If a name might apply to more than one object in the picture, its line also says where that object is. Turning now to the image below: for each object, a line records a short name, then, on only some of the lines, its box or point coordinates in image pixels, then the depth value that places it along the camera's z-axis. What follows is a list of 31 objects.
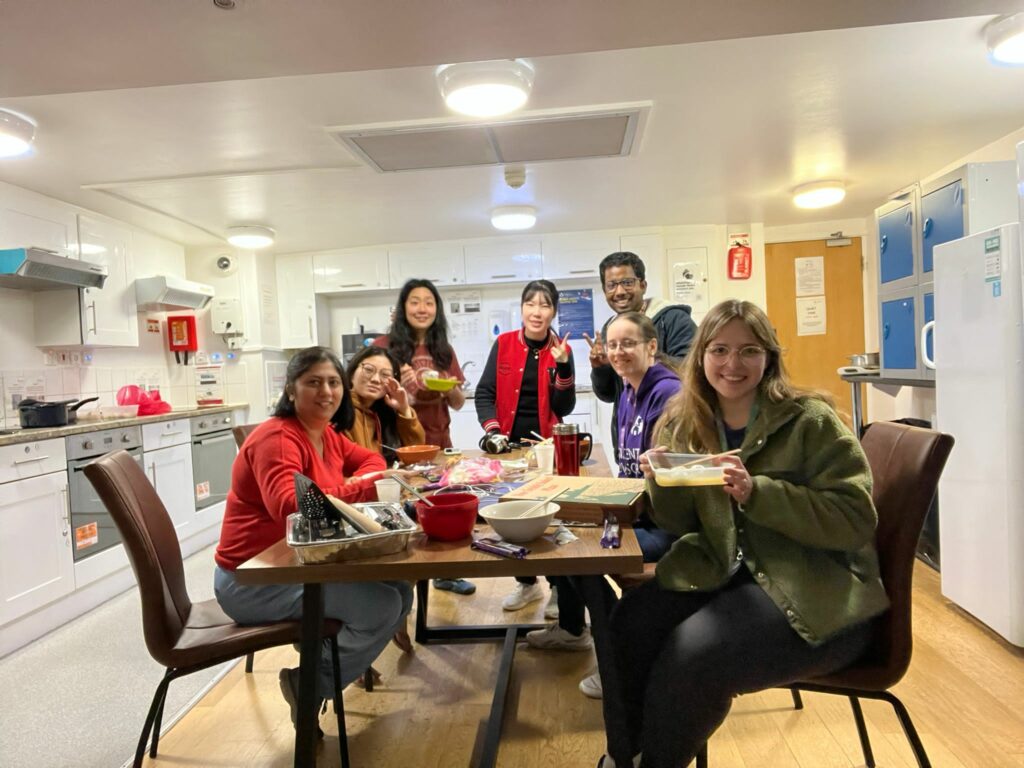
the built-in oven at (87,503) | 2.96
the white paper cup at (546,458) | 1.73
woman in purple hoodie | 1.77
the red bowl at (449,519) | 1.15
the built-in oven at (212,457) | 4.05
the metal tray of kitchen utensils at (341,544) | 1.06
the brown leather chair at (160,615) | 1.38
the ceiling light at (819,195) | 3.87
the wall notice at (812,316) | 5.21
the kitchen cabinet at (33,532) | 2.59
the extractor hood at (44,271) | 2.91
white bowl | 1.10
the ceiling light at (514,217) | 4.16
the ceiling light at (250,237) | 4.36
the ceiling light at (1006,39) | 2.02
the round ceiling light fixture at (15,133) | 2.39
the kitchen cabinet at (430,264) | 5.14
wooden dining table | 1.03
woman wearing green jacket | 1.16
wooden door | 5.16
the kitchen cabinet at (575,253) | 4.98
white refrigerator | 2.06
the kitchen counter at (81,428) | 2.64
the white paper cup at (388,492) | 1.40
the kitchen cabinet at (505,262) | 5.09
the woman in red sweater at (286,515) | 1.46
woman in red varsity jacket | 2.58
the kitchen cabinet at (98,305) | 3.54
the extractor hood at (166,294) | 4.04
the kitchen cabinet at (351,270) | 5.20
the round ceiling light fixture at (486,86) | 2.16
